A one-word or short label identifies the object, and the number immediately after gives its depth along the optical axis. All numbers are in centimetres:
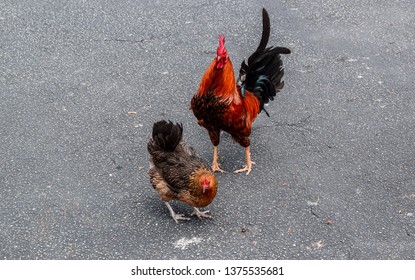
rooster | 512
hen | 485
